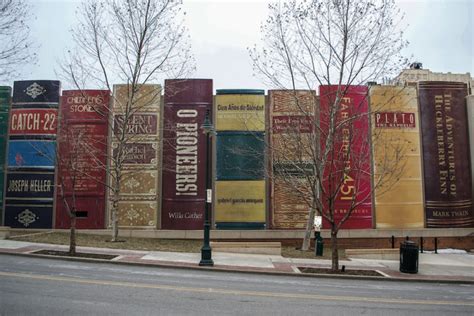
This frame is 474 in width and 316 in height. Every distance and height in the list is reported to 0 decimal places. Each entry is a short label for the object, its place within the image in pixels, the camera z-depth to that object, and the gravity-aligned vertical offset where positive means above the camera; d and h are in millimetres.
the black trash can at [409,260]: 15008 -2043
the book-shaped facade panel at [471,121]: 24888 +5039
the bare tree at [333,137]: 16406 +3201
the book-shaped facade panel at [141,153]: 23797 +2925
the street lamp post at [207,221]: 14602 -685
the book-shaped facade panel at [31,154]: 23844 +2841
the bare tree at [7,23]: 15513 +6907
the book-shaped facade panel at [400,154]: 24141 +2949
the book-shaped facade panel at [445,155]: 24391 +2942
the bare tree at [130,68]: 20422 +6850
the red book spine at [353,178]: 23797 +1453
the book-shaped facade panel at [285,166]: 22156 +1999
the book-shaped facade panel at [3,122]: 24344 +4792
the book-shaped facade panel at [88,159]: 23797 +2532
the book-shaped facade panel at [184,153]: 23766 +2916
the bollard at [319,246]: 19141 -1990
